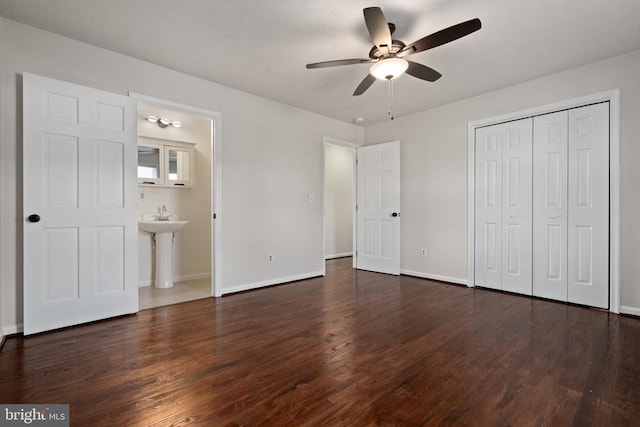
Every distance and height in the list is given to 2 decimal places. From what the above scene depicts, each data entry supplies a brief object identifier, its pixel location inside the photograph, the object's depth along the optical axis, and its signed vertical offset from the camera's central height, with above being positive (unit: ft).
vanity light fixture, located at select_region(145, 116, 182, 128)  14.06 +4.19
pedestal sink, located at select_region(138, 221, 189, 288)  13.60 -1.95
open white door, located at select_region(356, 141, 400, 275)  16.71 +0.21
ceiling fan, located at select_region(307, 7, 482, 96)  6.81 +4.13
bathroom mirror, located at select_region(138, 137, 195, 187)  14.20 +2.32
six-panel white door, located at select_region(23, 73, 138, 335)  8.56 +0.20
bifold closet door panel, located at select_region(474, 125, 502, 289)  13.24 +0.17
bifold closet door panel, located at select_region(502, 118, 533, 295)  12.39 +0.24
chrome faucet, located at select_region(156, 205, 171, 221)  14.57 -0.17
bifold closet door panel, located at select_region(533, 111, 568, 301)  11.53 +0.23
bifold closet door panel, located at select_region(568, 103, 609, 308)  10.62 +0.21
